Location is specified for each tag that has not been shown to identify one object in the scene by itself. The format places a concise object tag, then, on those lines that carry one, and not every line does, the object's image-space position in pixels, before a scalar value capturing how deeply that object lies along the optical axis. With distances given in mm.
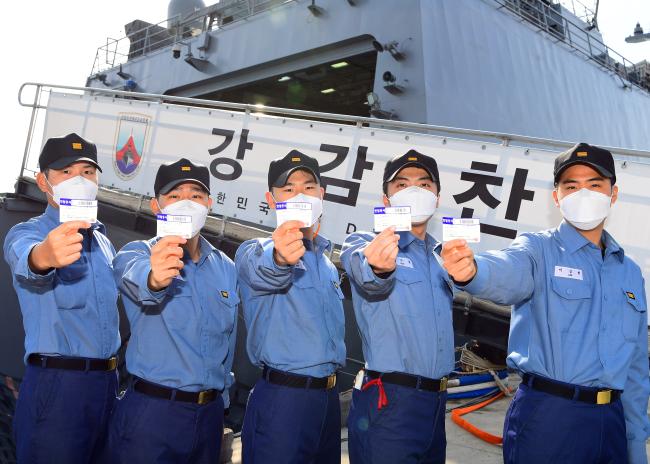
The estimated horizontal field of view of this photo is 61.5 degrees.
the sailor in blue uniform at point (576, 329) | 2236
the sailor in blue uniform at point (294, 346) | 2547
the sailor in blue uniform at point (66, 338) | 2695
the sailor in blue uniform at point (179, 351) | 2502
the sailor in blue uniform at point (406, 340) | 2436
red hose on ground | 3991
